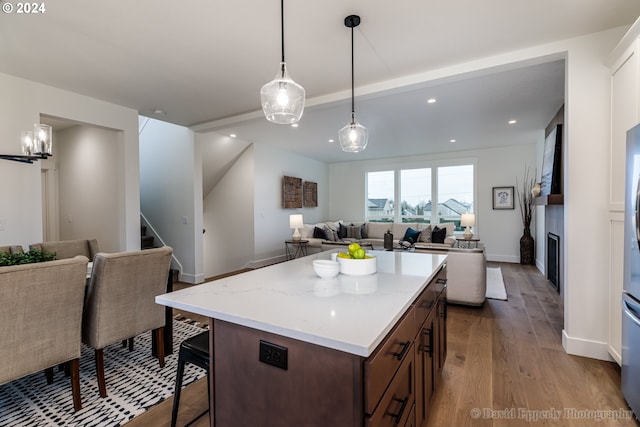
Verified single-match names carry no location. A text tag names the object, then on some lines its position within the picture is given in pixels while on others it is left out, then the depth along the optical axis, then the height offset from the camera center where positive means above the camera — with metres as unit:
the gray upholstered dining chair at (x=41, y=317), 1.54 -0.59
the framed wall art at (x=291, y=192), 6.80 +0.44
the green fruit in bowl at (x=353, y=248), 1.72 -0.22
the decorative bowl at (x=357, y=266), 1.67 -0.32
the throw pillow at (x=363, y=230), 7.40 -0.52
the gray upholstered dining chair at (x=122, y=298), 1.94 -0.60
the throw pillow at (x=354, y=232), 7.27 -0.55
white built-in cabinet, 1.96 +0.38
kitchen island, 0.89 -0.48
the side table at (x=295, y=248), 6.01 -0.83
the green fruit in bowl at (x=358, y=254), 1.71 -0.26
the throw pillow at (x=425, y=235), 6.35 -0.56
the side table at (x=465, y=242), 5.80 -0.72
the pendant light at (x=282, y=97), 1.72 +0.69
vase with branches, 6.19 -0.10
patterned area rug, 1.77 -1.23
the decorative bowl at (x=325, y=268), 1.61 -0.32
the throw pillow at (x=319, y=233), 6.54 -0.51
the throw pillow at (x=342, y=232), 7.19 -0.54
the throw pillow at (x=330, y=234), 6.61 -0.54
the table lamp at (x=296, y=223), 6.03 -0.26
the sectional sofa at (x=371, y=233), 6.20 -0.54
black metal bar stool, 1.41 -0.70
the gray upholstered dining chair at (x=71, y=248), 2.82 -0.35
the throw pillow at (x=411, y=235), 6.41 -0.57
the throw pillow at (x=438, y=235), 6.17 -0.55
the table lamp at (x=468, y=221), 5.82 -0.24
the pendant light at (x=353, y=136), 2.52 +0.64
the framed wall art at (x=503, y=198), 6.57 +0.24
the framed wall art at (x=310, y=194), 7.63 +0.43
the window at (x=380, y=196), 8.02 +0.38
